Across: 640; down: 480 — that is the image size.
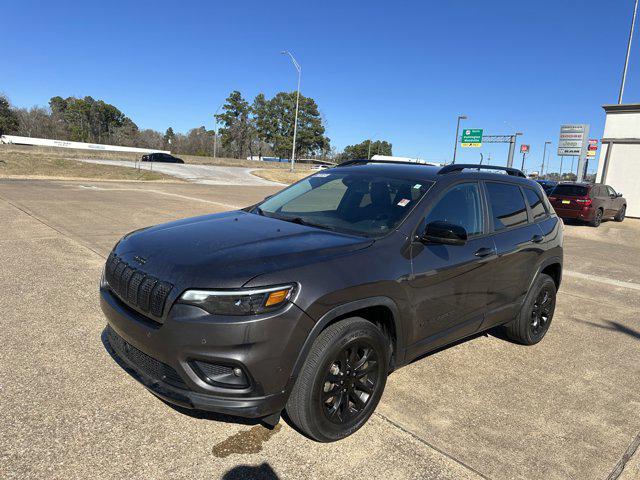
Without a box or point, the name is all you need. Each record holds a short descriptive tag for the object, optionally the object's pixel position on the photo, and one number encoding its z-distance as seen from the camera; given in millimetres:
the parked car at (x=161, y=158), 48906
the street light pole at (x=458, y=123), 53375
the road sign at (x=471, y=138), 53188
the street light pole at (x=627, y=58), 27891
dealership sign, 32688
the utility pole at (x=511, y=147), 49766
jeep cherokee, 2369
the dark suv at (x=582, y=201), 16953
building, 22500
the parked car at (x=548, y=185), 21431
